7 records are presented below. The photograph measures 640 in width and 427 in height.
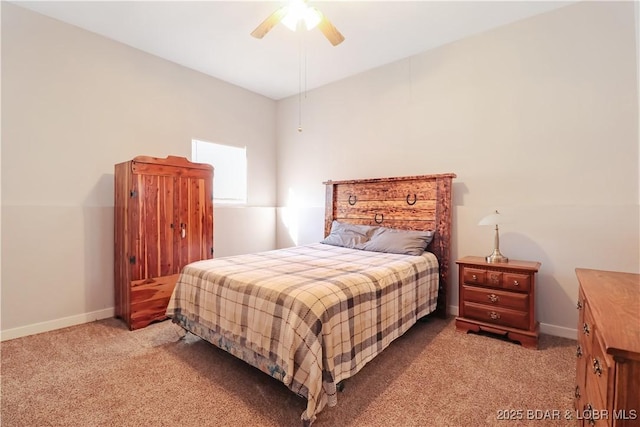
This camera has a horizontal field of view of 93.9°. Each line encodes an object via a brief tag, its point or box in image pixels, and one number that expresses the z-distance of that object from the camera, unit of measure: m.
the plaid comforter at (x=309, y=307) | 1.61
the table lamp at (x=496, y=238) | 2.67
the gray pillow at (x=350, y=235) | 3.41
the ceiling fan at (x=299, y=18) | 2.20
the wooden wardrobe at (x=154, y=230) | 2.88
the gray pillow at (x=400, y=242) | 3.01
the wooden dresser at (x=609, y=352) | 0.77
